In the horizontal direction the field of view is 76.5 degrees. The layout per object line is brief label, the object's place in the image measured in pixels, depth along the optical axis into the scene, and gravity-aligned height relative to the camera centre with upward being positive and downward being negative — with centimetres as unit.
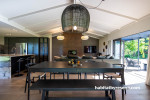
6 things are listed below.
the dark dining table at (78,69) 191 -39
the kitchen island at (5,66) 428 -74
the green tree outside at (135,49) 670 +5
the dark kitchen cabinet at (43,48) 862 +11
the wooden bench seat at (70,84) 184 -73
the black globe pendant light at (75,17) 175 +63
